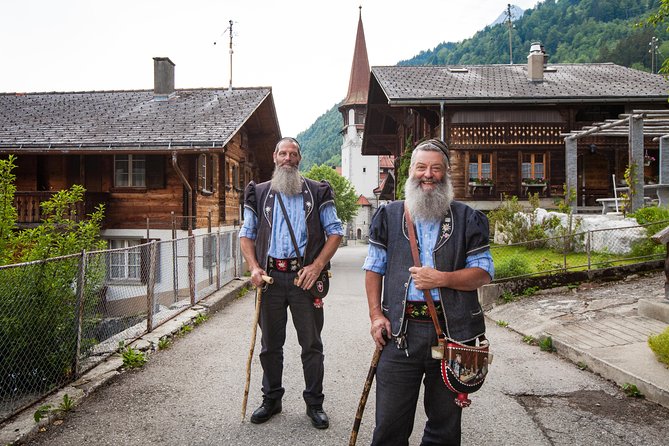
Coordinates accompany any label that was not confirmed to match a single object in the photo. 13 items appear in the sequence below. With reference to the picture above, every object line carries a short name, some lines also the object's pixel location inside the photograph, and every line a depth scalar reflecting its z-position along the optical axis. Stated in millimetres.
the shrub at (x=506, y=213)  14992
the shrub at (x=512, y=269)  9672
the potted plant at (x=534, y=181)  20550
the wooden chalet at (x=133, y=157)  15047
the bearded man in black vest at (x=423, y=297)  2723
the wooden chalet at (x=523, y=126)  20203
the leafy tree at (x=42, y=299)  4270
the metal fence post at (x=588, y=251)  9602
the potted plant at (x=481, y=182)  20484
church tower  66125
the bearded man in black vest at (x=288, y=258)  3965
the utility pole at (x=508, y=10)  55775
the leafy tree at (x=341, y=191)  57812
